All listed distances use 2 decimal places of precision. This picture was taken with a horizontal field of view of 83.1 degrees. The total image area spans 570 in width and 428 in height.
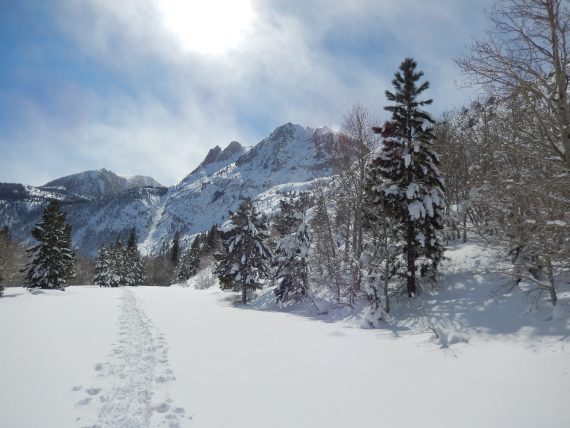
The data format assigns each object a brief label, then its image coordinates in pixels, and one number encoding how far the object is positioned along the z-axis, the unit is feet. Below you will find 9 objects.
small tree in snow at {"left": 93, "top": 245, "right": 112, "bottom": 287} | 200.46
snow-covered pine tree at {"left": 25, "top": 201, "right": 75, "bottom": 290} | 112.16
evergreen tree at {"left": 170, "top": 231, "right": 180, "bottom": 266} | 369.96
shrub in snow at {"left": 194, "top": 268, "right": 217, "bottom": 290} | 191.11
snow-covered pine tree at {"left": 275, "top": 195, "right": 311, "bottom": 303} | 81.92
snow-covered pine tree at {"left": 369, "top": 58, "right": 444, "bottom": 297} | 55.52
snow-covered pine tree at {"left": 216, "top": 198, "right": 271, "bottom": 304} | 101.76
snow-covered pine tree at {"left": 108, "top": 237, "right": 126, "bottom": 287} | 200.03
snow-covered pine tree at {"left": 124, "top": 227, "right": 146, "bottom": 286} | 215.74
